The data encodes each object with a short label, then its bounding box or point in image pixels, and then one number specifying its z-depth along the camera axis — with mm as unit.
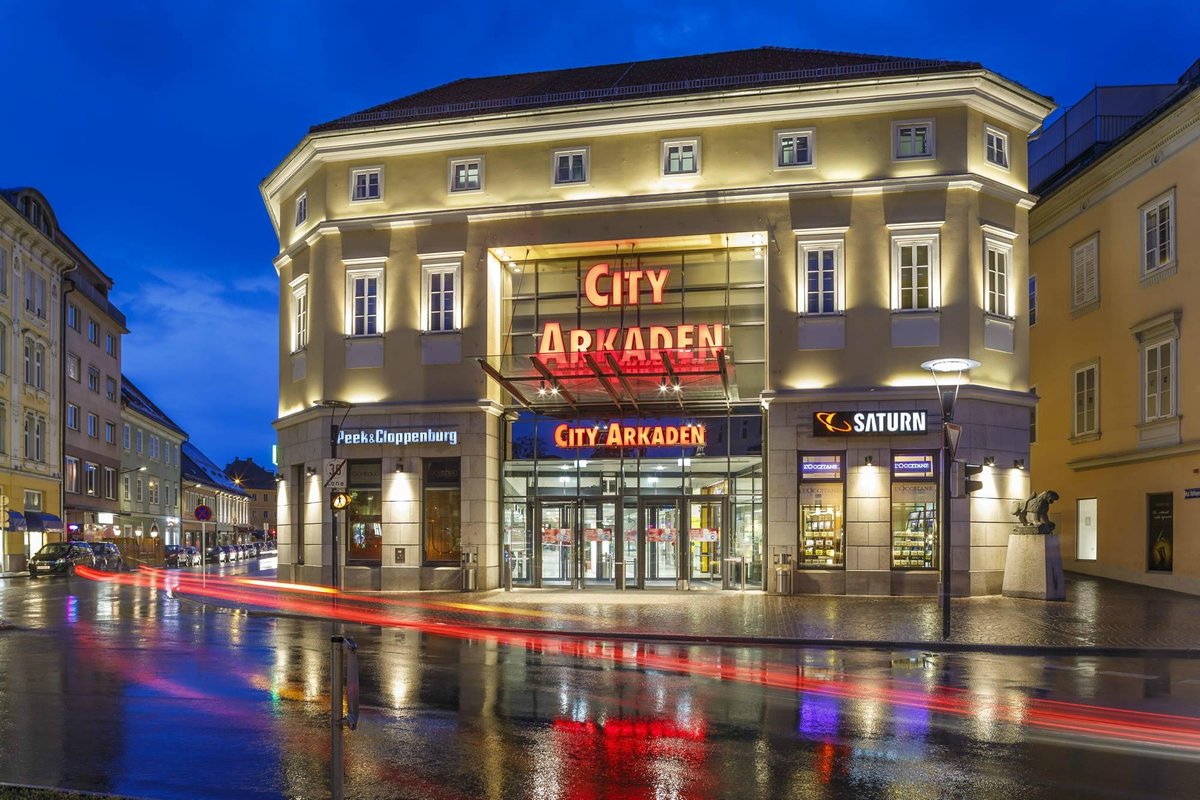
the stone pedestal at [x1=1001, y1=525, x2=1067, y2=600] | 25781
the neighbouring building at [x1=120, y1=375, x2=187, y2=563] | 75188
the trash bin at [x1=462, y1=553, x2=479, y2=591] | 29281
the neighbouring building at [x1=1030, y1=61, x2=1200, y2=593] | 28125
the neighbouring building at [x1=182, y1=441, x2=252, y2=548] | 97812
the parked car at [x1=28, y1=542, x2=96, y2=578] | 46469
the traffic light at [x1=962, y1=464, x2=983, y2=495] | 19484
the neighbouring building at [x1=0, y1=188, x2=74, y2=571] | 49875
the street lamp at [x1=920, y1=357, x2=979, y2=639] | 18672
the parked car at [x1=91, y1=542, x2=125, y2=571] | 51375
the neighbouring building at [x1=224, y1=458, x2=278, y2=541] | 178625
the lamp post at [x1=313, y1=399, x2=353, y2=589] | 26588
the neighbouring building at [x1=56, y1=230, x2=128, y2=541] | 60719
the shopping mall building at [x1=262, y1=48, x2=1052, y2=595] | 27484
